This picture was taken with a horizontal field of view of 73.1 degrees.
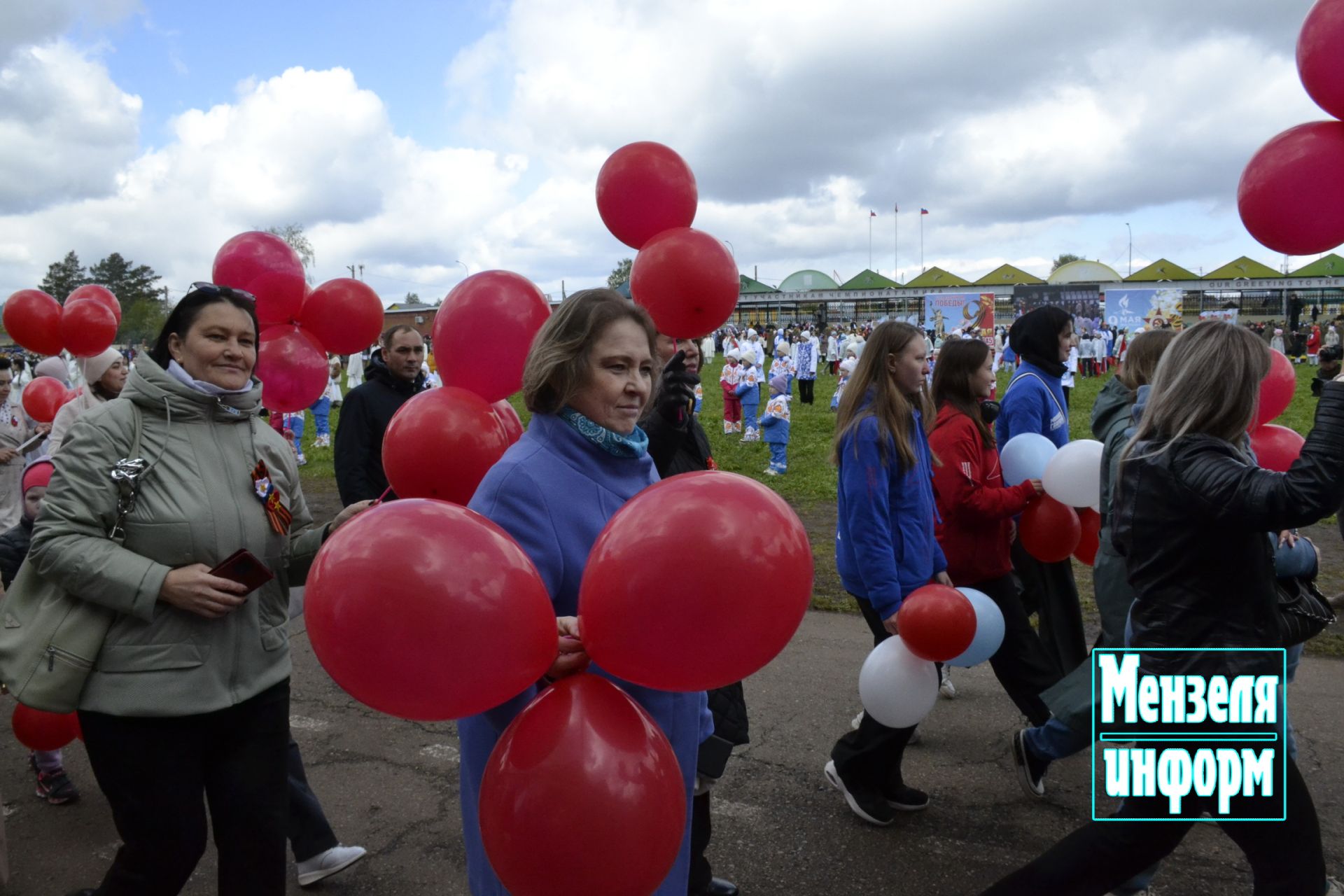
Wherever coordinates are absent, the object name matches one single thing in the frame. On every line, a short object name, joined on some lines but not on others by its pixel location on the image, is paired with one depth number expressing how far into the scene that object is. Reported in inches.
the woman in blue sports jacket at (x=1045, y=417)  163.9
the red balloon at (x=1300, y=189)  99.0
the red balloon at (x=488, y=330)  100.5
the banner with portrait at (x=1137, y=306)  1314.0
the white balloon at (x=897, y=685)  125.3
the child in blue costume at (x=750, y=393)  551.5
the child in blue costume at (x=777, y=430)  472.4
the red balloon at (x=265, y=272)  129.6
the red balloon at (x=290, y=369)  136.2
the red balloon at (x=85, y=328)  211.8
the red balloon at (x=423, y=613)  57.4
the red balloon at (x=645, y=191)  123.6
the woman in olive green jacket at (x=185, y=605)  82.9
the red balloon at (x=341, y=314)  141.9
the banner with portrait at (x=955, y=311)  1384.1
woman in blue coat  72.7
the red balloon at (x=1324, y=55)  96.6
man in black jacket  160.4
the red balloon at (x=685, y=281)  116.5
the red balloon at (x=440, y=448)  96.9
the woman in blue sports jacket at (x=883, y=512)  130.2
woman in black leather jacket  84.7
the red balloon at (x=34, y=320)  217.3
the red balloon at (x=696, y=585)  59.3
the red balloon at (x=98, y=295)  222.1
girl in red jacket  145.3
